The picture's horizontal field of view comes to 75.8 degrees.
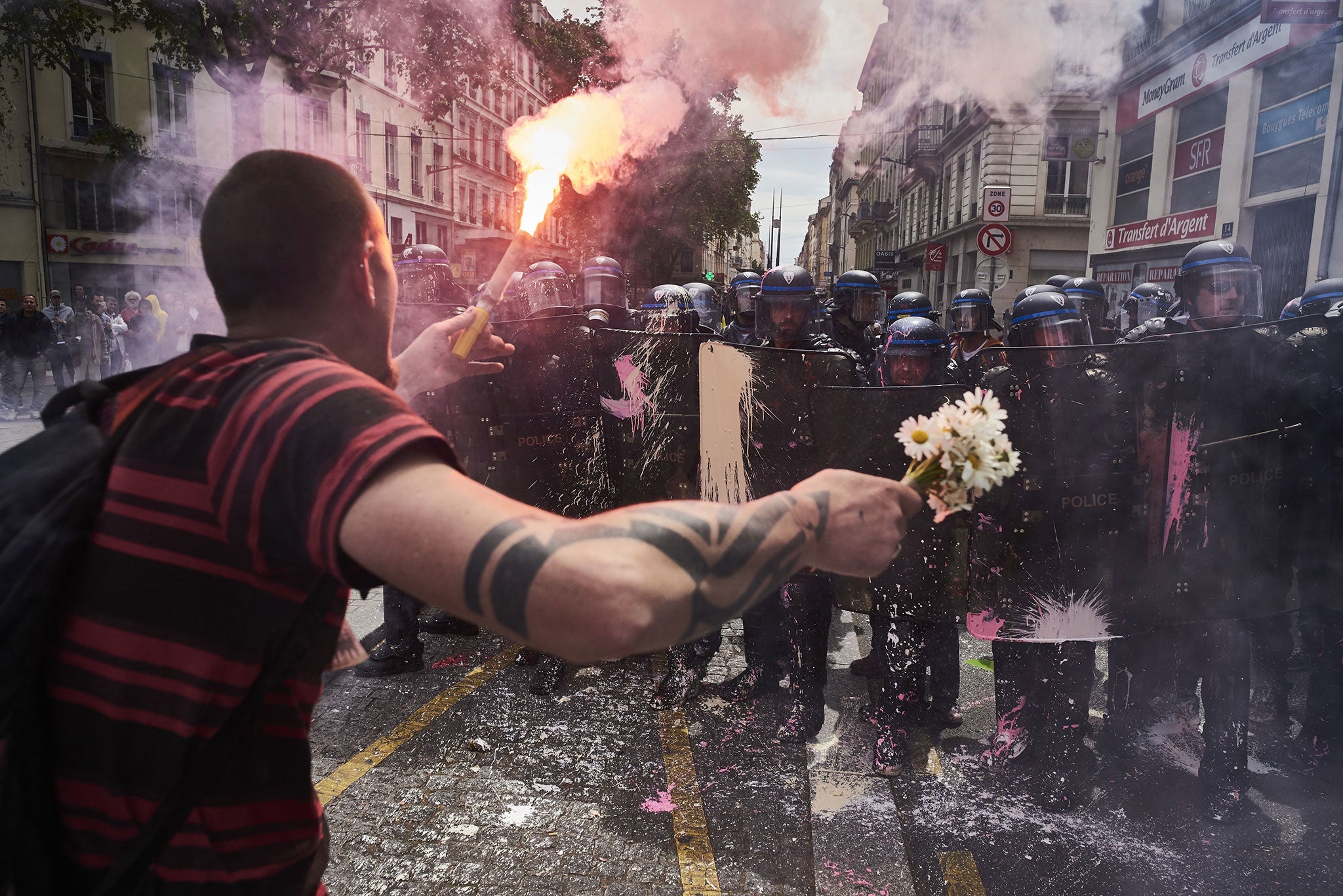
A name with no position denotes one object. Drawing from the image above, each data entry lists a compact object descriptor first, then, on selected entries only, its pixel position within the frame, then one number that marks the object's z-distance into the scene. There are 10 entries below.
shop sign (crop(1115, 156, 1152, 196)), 18.11
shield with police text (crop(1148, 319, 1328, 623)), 3.70
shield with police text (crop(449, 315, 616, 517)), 5.21
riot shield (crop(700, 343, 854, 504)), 4.17
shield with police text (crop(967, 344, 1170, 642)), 3.67
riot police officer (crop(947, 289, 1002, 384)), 7.26
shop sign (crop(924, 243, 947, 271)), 16.98
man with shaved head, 0.93
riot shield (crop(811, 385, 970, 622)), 3.93
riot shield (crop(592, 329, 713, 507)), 4.93
